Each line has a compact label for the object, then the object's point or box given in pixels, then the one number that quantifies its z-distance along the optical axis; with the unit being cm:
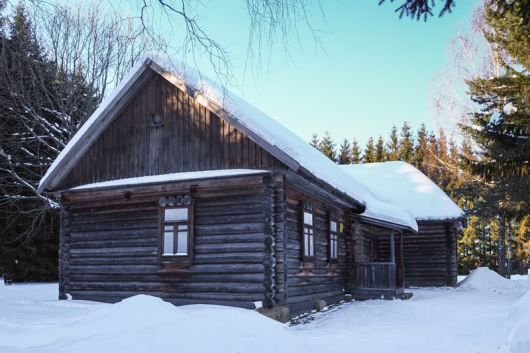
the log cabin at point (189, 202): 1140
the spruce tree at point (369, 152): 5178
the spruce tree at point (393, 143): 5218
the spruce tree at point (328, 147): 5150
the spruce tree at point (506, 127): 1459
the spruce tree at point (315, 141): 5242
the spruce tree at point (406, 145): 4934
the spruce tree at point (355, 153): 5206
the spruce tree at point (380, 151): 5091
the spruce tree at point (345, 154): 5204
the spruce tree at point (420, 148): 4822
